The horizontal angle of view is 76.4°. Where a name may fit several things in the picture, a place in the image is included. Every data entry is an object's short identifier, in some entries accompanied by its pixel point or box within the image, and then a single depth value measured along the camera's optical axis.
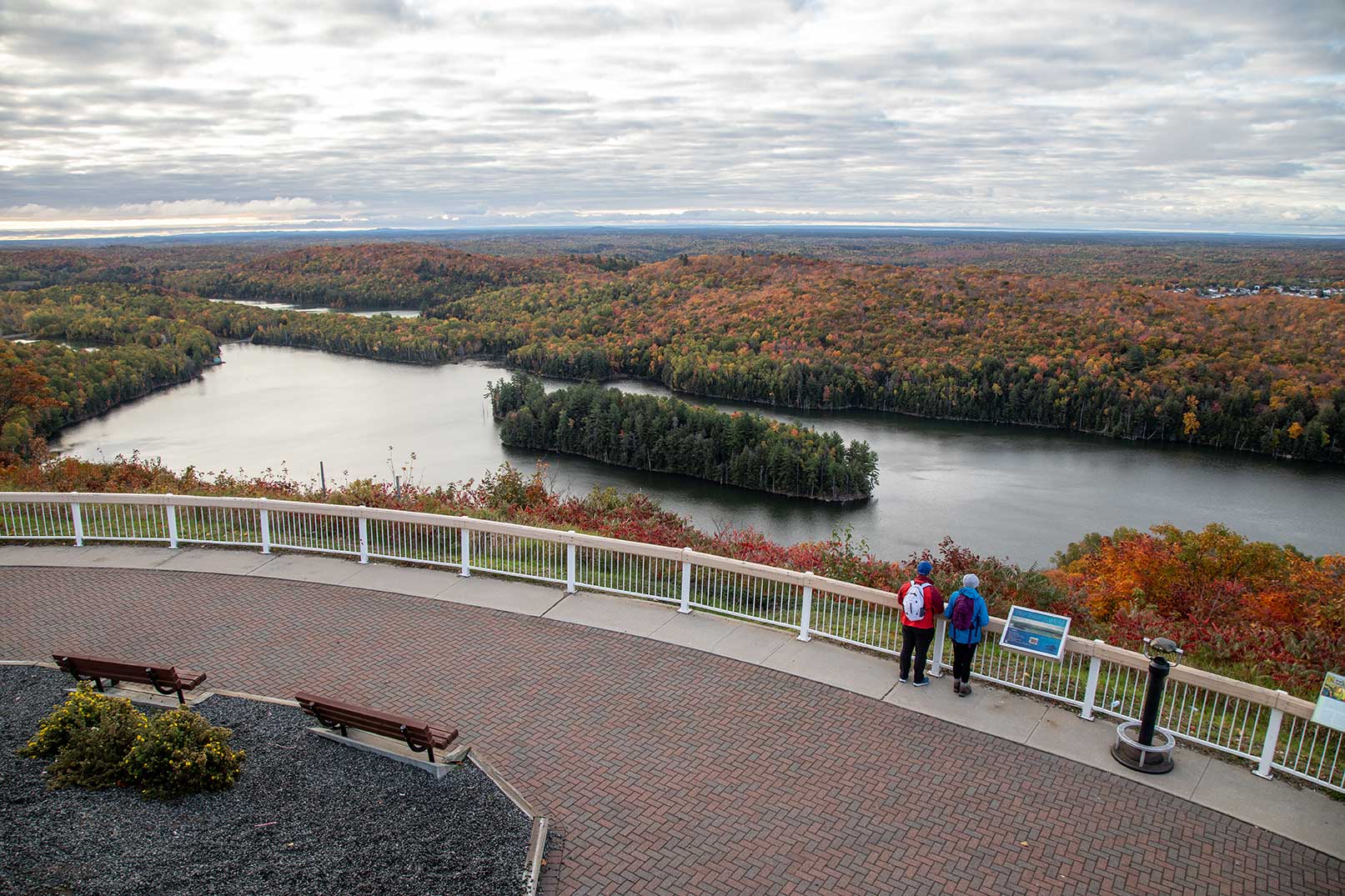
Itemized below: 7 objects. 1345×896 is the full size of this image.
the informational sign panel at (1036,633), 8.32
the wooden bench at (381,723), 7.34
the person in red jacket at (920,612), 8.75
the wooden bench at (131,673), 8.27
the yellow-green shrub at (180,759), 7.00
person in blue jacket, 8.54
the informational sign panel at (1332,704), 6.75
